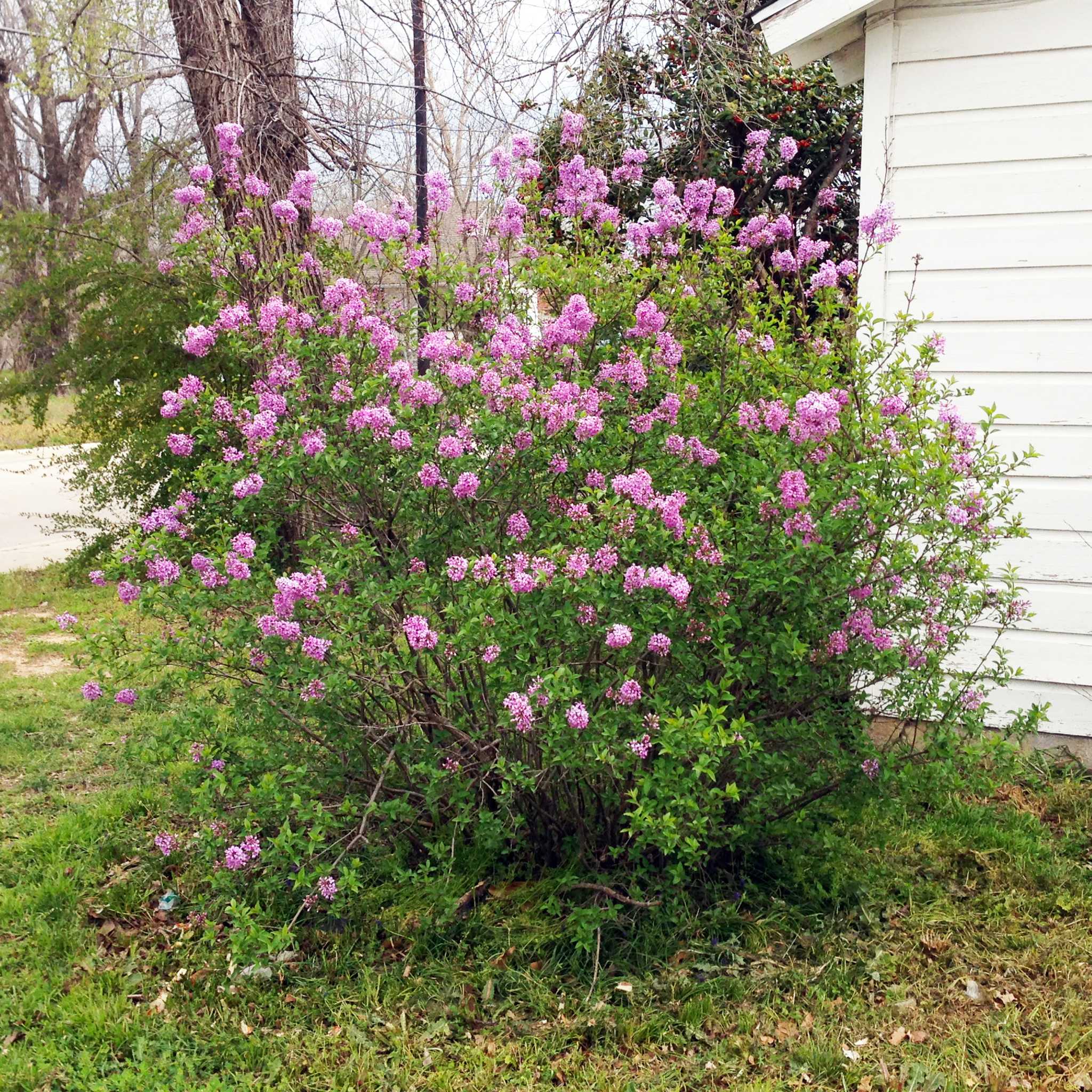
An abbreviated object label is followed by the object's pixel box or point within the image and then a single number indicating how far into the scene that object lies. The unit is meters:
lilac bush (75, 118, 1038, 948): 2.88
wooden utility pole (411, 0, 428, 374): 6.62
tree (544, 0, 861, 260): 7.50
